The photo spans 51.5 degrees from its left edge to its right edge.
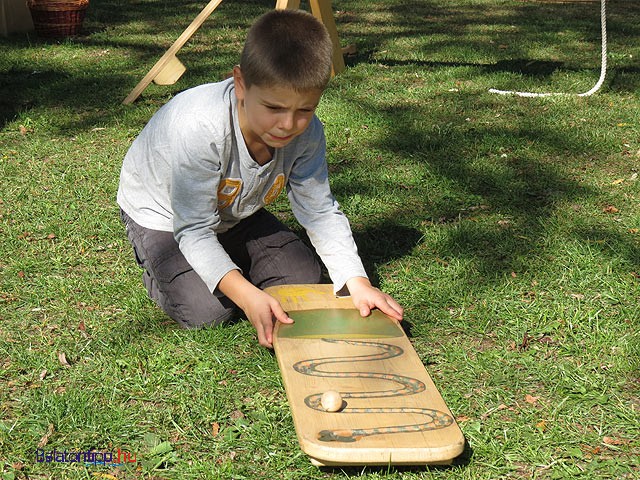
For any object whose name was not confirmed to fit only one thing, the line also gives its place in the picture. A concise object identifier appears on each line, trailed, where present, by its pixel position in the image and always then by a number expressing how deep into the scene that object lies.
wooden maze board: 1.64
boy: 1.96
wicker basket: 6.09
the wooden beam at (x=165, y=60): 4.56
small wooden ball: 1.75
